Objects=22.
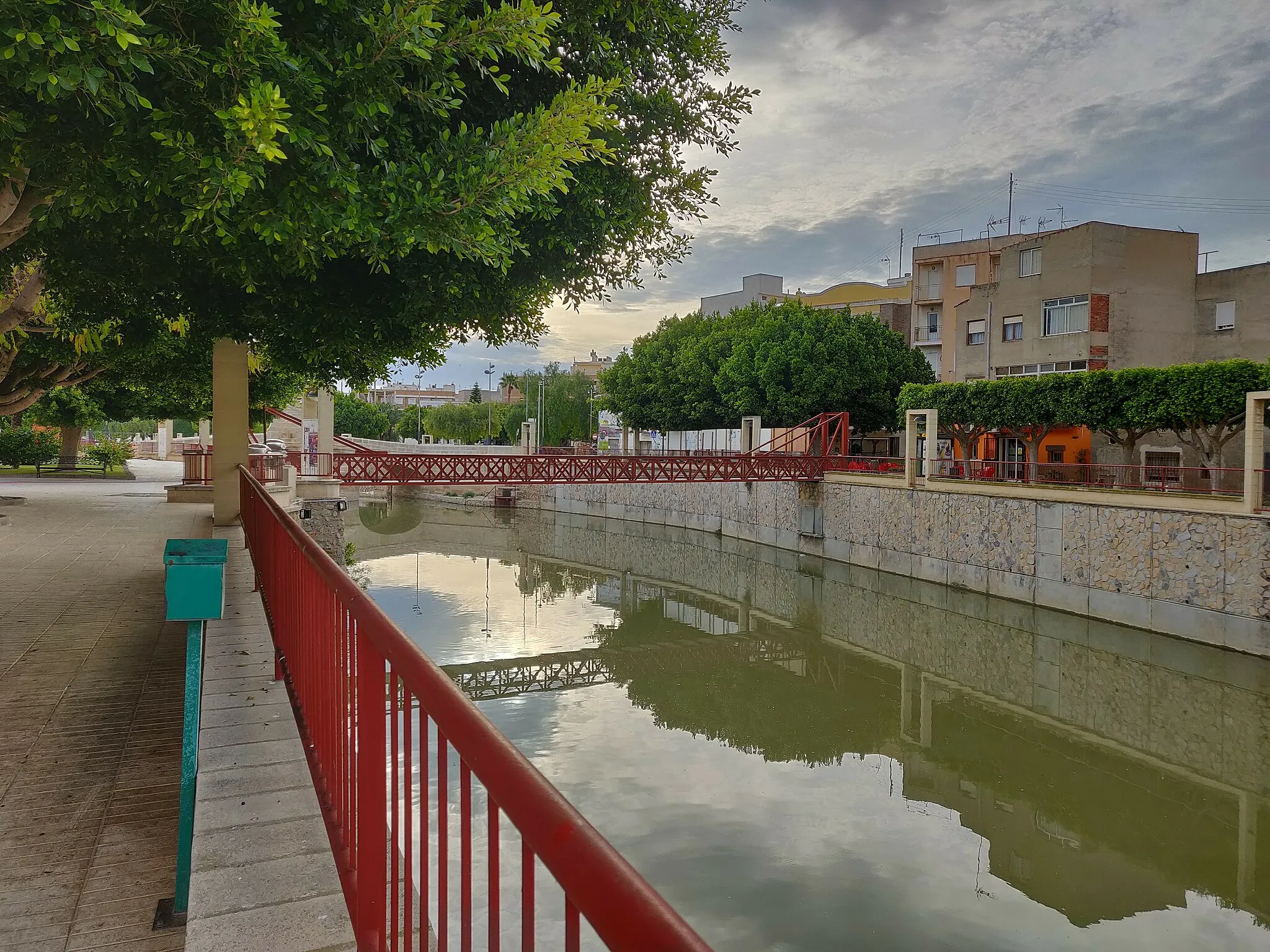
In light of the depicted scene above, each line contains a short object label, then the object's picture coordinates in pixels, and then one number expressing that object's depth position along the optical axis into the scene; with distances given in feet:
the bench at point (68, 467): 95.30
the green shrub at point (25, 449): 98.99
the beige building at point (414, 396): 411.34
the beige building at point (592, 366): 365.81
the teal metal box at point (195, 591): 14.85
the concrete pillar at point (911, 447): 74.90
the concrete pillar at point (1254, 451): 47.14
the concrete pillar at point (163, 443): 182.60
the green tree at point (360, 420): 227.20
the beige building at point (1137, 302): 83.61
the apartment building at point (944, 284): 129.59
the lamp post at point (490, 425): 217.03
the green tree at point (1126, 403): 62.39
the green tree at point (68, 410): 85.20
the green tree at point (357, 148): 11.82
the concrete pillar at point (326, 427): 77.46
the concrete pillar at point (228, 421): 39.11
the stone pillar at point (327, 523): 68.95
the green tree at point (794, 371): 104.22
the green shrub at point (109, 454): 100.42
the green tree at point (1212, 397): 57.72
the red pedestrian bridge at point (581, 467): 75.72
